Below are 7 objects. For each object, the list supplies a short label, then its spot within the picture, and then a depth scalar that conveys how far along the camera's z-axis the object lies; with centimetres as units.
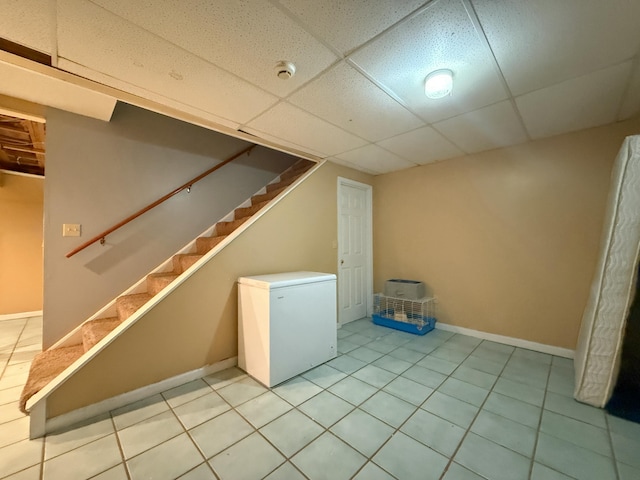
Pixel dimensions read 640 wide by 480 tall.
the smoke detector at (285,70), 152
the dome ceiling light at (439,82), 159
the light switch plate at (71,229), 241
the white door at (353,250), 364
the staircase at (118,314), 186
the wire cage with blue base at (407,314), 332
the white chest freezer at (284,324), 210
